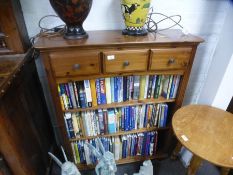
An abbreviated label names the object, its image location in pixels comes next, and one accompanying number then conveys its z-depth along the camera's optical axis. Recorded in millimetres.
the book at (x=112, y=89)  1078
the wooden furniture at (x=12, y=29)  836
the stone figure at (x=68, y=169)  912
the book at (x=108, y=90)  1071
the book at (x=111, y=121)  1178
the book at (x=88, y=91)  1030
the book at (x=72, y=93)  1035
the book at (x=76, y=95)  1043
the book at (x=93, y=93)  1039
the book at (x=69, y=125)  1135
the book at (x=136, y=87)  1101
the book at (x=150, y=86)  1119
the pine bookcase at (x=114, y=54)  880
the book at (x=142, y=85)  1105
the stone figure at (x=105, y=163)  967
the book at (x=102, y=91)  1055
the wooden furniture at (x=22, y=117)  756
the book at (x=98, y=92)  1051
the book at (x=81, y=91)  1057
